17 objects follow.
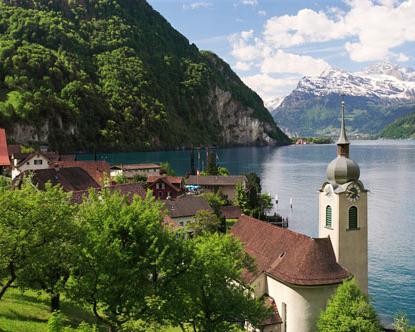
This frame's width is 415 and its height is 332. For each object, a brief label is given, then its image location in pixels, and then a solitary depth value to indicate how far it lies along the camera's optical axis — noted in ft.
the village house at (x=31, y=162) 344.08
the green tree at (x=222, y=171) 466.70
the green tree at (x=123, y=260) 85.46
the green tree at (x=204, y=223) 221.87
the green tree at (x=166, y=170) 462.60
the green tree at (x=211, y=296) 93.20
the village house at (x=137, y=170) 439.59
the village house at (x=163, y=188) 330.34
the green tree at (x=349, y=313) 105.29
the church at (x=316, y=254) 121.19
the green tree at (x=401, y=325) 132.50
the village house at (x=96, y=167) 329.15
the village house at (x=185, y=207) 239.71
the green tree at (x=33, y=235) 82.99
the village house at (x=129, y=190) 211.04
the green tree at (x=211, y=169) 447.01
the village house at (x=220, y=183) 368.09
